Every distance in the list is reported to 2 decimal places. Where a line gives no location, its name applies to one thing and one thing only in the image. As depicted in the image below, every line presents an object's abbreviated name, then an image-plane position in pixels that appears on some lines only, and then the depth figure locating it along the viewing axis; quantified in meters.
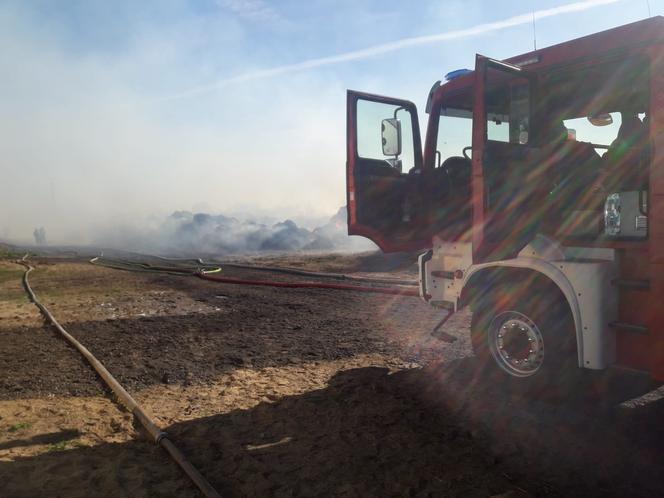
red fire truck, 3.73
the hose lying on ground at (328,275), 11.87
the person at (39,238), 57.12
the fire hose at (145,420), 3.08
